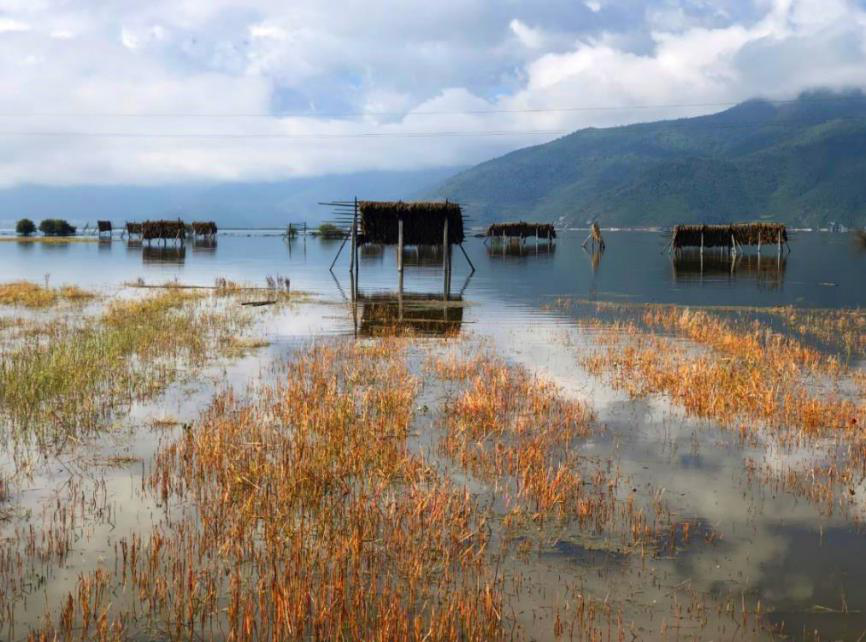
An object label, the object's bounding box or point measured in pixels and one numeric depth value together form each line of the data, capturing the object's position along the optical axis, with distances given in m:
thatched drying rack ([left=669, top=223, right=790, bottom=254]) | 65.69
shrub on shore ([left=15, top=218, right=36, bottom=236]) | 105.75
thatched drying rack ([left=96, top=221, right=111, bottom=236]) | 99.21
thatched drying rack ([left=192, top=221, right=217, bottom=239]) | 93.82
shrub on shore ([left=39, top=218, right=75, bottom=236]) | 105.19
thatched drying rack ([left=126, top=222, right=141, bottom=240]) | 90.28
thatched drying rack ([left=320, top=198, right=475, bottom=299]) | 36.59
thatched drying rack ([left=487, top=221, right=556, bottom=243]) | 88.19
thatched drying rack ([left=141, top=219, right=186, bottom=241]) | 81.00
